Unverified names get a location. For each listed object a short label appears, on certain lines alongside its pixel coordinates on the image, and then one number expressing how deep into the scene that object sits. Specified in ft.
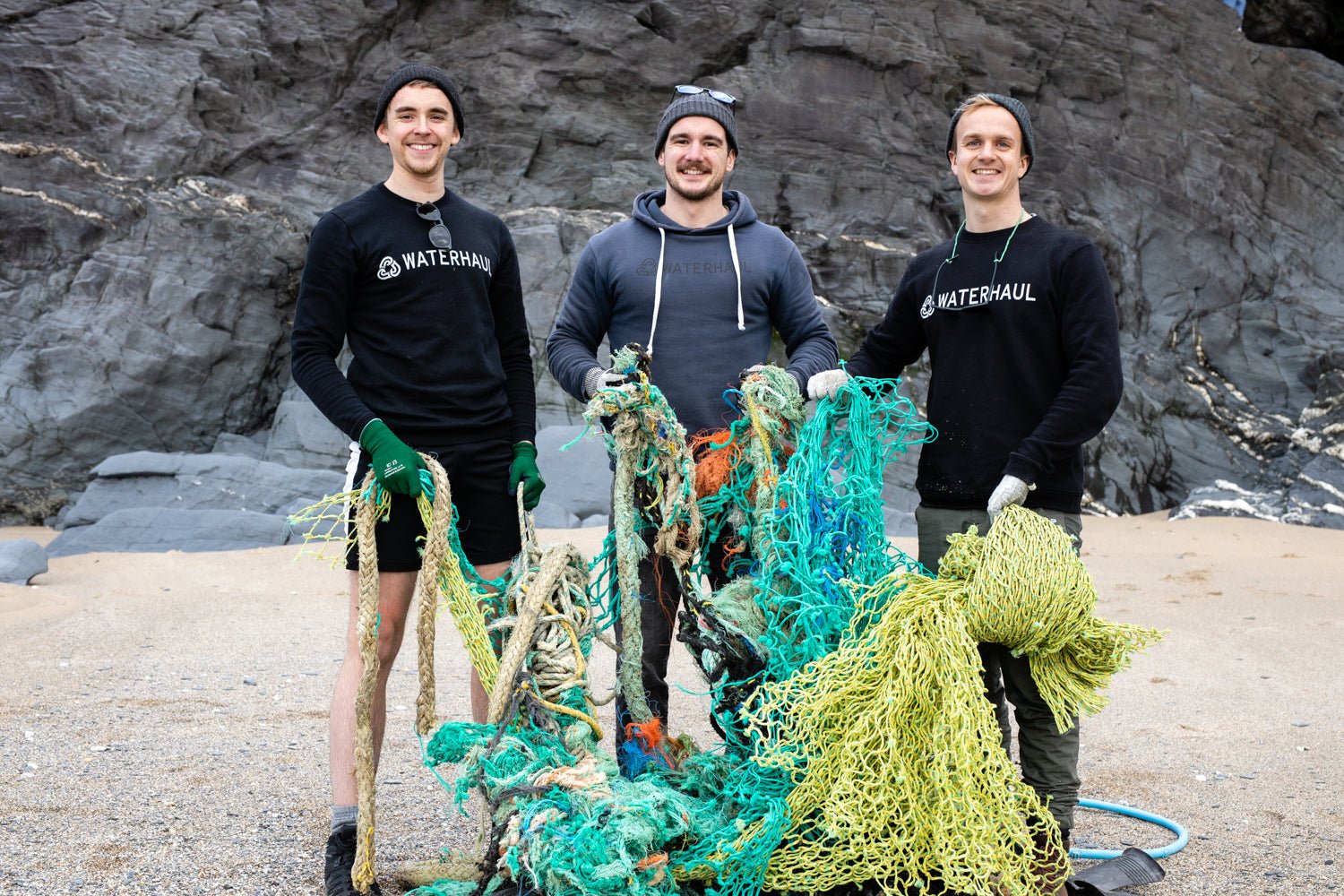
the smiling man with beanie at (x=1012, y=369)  9.40
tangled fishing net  8.11
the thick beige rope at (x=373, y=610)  9.71
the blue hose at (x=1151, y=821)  10.94
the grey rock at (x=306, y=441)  40.88
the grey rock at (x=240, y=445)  42.39
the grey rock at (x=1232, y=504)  35.88
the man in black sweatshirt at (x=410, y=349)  10.27
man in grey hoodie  10.87
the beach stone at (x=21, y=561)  23.58
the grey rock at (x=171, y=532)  30.40
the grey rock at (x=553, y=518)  32.24
